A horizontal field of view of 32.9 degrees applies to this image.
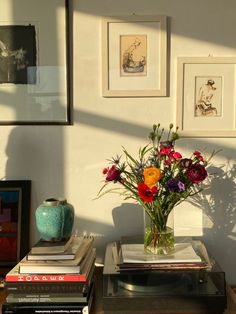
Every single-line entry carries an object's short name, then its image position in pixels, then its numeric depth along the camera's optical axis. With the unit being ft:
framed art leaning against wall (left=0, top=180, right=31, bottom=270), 5.83
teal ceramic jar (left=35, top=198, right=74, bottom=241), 5.00
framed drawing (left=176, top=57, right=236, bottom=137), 5.79
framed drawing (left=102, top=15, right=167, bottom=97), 5.73
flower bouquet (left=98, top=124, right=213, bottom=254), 4.92
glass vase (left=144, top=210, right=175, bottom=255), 5.15
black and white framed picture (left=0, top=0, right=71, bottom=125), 5.74
